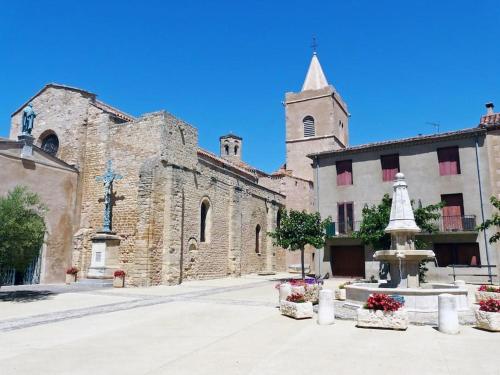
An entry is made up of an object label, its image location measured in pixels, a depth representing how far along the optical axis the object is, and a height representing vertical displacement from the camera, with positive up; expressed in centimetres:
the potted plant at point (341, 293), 1193 -121
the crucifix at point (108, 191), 1808 +307
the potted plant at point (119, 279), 1636 -107
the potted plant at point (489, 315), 723 -117
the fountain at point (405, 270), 897 -43
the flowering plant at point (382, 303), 753 -98
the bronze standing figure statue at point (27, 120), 1809 +635
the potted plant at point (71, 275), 1802 -99
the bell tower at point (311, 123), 3788 +1344
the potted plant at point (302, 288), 1069 -98
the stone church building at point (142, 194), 1753 +313
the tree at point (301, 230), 1983 +126
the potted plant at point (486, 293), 1038 -107
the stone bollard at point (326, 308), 796 -113
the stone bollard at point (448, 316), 704 -114
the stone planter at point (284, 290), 1065 -101
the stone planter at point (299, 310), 859 -126
